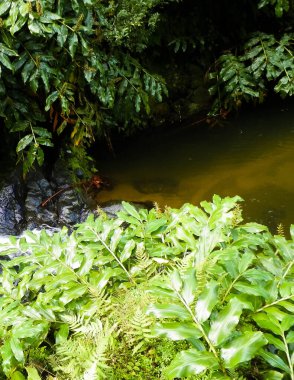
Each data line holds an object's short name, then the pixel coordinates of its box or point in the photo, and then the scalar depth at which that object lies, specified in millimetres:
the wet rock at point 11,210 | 3215
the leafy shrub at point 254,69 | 4727
